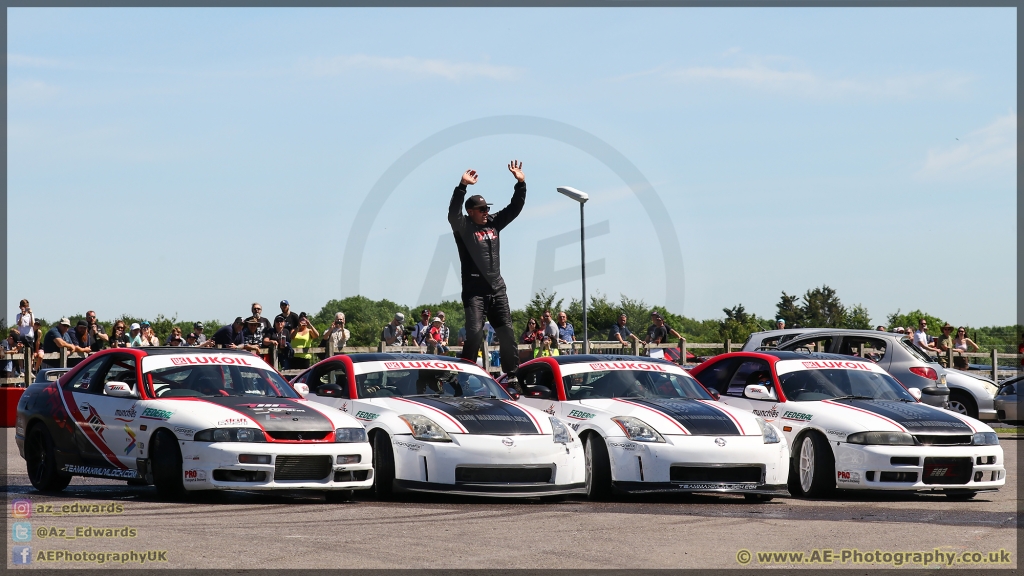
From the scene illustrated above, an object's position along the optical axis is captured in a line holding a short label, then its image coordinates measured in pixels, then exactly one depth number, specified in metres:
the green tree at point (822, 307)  110.44
